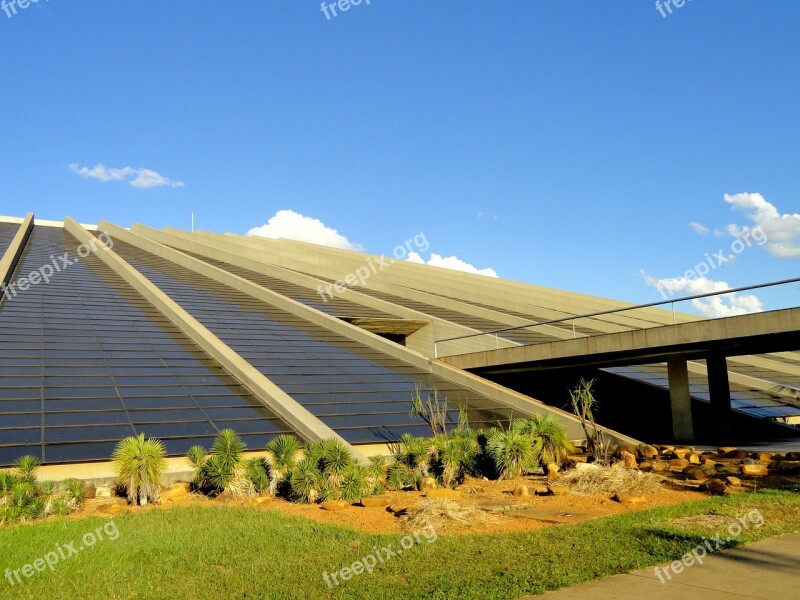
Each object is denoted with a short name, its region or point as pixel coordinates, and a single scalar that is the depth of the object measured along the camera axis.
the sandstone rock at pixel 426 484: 13.79
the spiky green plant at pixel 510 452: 14.94
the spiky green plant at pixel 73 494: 11.54
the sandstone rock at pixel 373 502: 12.24
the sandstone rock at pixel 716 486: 12.31
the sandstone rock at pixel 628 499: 11.81
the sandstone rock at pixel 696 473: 13.89
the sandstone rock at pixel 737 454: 16.03
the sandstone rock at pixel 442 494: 12.95
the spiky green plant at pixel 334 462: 12.90
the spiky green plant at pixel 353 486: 12.59
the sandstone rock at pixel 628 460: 15.70
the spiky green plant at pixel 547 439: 15.80
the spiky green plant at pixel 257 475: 13.08
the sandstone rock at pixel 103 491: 12.49
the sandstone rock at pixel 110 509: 11.53
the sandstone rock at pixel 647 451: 16.80
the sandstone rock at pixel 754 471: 13.83
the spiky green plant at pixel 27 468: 11.59
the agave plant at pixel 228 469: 12.74
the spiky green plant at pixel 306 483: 12.74
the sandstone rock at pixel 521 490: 12.84
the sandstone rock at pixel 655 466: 15.03
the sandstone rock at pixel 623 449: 16.74
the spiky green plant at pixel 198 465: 12.96
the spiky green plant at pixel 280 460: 13.29
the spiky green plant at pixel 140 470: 12.11
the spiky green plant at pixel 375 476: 13.23
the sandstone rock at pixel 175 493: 12.52
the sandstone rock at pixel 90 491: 12.32
